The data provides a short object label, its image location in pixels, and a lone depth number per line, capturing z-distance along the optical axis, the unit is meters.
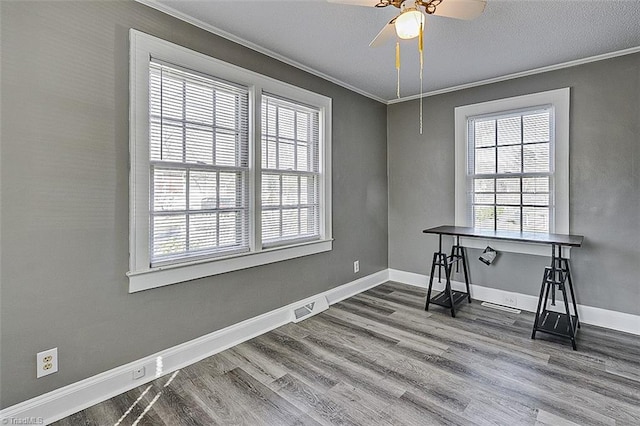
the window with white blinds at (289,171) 3.00
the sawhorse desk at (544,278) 2.73
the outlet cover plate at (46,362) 1.78
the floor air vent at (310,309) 3.19
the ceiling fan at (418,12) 1.65
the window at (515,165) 3.22
